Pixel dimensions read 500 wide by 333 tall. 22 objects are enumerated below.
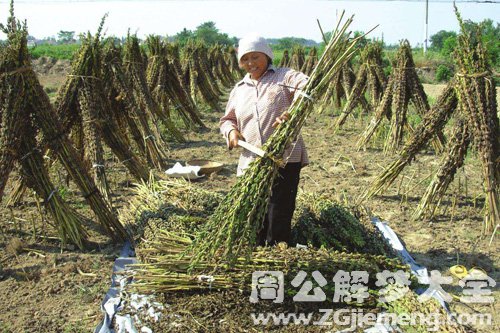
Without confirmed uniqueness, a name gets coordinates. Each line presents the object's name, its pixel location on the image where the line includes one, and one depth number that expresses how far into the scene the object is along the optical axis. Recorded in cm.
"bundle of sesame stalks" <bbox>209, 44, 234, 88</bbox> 1986
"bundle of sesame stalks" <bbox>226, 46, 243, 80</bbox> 2484
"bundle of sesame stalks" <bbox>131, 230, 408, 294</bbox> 298
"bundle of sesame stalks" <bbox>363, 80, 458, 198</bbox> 504
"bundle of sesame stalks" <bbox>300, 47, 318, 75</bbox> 1727
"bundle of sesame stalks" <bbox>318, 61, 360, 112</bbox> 1165
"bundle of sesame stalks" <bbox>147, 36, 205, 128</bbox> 935
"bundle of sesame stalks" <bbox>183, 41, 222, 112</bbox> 1296
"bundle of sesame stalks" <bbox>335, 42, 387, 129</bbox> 922
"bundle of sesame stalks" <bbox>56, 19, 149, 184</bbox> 477
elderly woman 323
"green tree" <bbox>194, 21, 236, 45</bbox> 6419
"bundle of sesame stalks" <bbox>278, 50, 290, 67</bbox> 2477
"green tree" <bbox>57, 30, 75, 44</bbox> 4921
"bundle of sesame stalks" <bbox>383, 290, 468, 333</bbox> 269
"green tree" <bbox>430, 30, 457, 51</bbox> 4945
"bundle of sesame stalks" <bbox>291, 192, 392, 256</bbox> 352
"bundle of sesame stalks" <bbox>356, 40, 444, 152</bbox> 710
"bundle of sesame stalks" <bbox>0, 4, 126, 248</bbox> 384
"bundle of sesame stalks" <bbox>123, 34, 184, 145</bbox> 761
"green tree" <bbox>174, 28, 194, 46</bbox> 4532
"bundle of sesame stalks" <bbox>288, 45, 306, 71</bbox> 2000
